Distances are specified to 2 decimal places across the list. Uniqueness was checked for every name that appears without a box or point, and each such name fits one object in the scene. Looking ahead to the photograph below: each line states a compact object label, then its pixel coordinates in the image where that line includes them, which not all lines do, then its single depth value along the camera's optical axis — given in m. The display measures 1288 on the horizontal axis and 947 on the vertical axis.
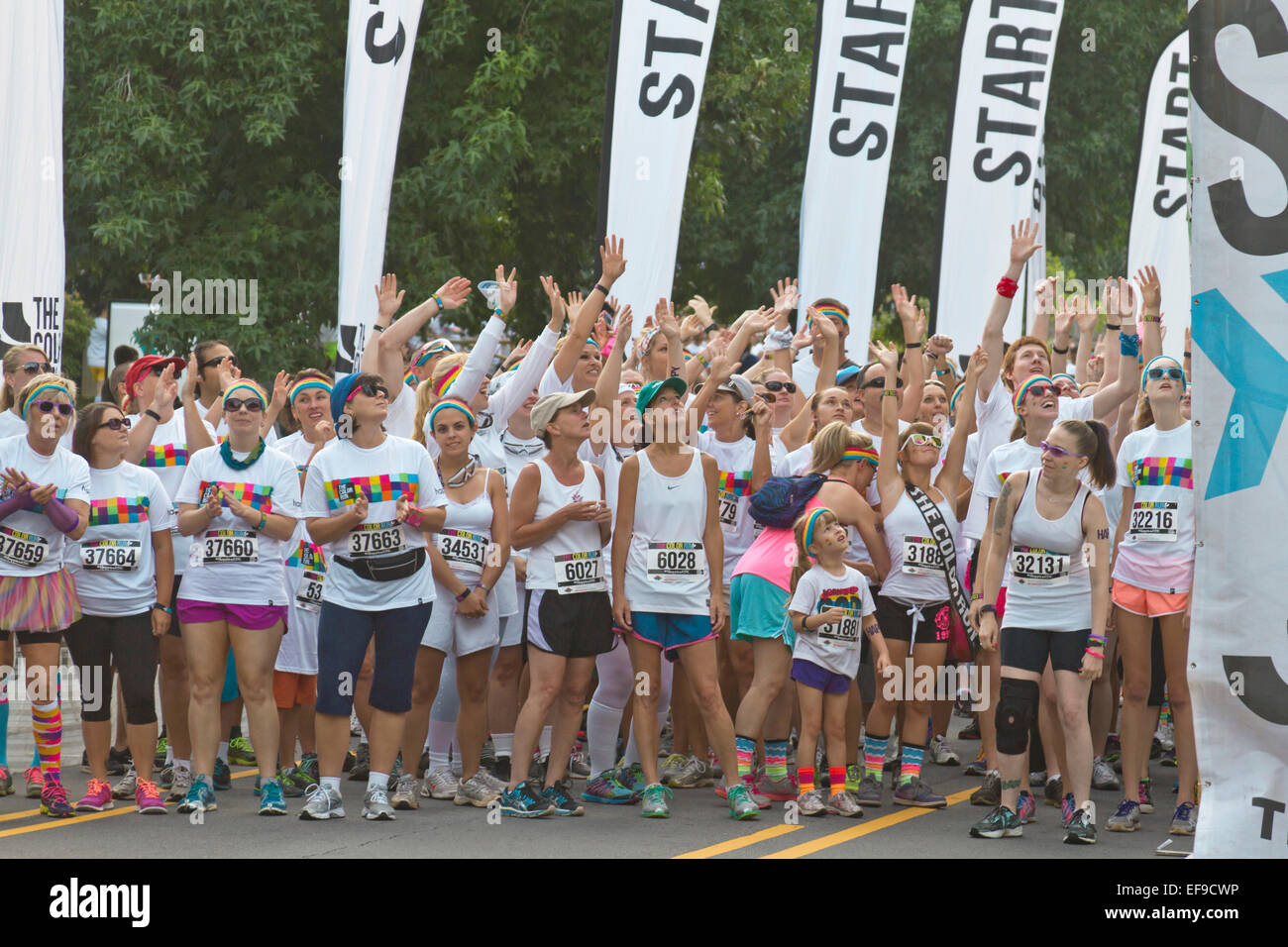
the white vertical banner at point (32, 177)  11.06
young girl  8.45
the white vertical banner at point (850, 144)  13.65
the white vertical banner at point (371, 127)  12.32
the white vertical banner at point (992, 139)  13.89
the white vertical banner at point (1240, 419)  6.12
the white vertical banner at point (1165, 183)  16.75
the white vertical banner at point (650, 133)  11.97
